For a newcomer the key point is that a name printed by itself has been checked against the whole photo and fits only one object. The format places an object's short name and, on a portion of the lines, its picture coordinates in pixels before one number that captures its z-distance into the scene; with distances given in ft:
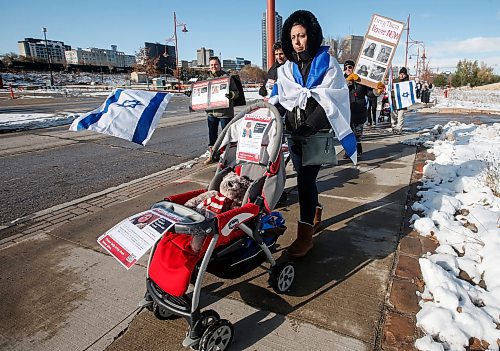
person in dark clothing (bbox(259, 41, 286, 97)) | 18.28
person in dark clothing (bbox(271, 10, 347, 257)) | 9.47
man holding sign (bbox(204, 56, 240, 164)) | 20.47
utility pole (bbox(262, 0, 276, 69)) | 20.79
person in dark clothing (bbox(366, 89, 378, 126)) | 36.10
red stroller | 6.55
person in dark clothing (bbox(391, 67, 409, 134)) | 32.40
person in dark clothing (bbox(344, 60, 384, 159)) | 22.31
